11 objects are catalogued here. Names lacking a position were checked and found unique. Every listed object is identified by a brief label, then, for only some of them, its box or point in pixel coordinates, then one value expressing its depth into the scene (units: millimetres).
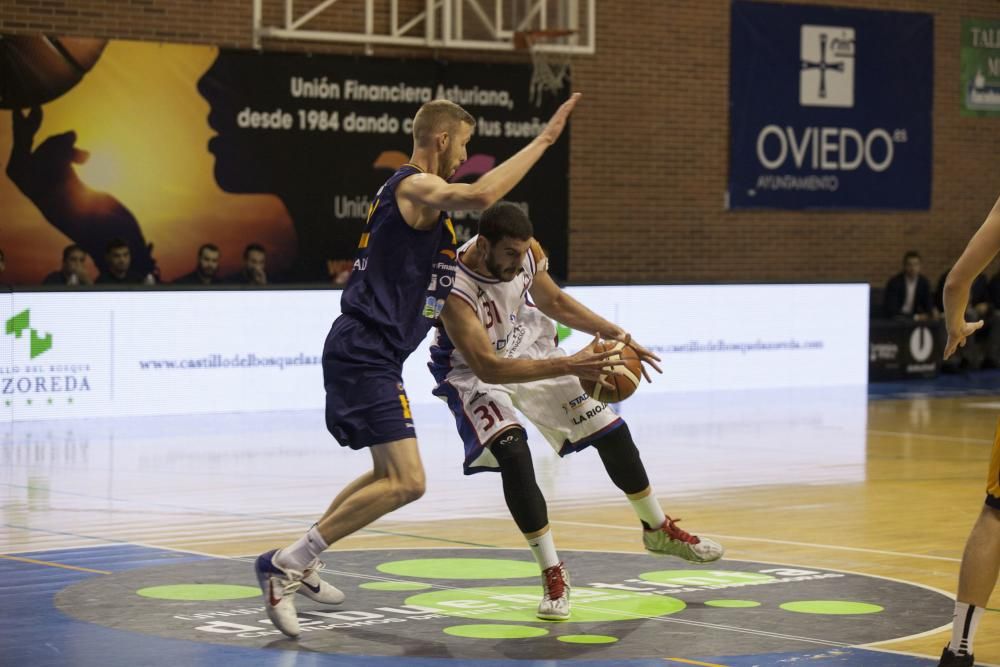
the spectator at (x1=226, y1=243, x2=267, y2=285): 17609
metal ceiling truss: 18797
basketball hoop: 19500
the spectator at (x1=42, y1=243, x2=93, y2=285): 16453
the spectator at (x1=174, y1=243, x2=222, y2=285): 17203
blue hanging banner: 22031
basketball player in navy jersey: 6234
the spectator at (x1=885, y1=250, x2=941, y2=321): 20562
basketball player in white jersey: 6535
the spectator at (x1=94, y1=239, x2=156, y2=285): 16578
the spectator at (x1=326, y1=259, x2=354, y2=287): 18844
